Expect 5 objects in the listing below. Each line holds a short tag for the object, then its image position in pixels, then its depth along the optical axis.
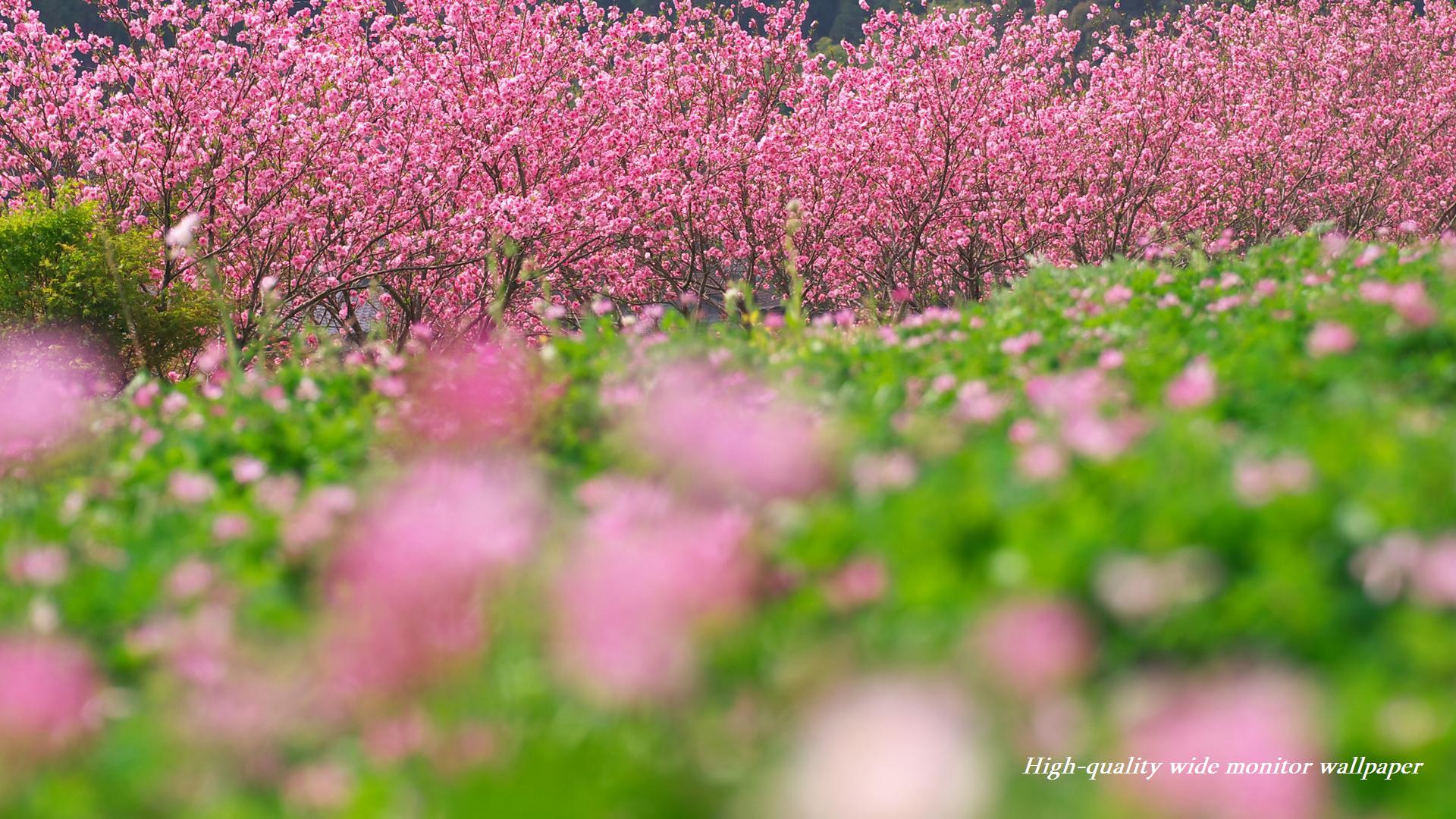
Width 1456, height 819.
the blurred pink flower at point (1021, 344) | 8.24
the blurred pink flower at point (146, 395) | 9.24
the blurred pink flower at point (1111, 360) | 7.30
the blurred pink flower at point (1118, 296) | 9.67
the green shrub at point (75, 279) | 19.95
